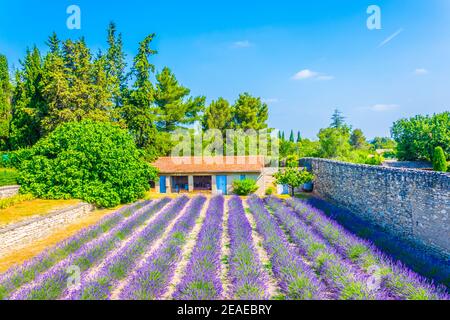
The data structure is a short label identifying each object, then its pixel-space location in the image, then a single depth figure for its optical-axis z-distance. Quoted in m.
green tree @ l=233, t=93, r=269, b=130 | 31.33
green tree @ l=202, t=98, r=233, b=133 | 30.82
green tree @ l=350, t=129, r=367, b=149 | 60.78
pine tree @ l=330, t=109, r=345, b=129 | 67.28
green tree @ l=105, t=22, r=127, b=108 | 24.95
